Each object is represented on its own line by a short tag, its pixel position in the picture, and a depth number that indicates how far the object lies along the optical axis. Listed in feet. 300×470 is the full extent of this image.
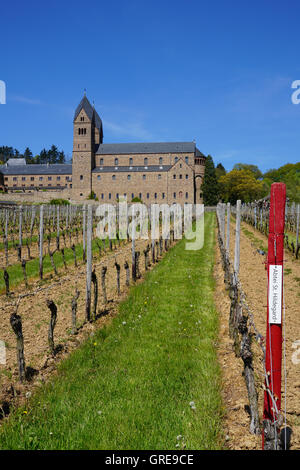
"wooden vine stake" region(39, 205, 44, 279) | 36.20
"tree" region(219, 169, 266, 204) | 239.30
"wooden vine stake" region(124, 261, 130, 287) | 29.58
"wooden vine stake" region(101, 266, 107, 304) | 23.85
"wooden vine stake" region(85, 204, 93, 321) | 21.50
